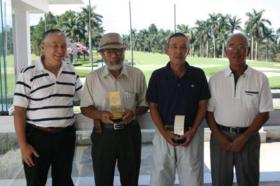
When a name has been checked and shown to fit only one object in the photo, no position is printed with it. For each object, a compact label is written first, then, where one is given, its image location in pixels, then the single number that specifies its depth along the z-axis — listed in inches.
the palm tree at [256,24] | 1783.6
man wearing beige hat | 99.6
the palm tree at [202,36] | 1523.6
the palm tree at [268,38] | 1656.3
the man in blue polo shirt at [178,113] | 98.0
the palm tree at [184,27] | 1325.0
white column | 499.6
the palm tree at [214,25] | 1540.4
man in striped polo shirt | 95.9
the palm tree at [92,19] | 1326.3
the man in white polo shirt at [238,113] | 99.4
